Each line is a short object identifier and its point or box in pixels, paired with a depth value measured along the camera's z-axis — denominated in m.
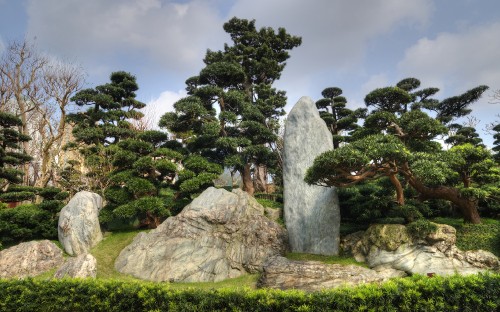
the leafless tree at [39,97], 21.97
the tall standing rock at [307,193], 12.82
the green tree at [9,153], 16.25
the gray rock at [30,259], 12.03
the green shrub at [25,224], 13.86
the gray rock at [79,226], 13.73
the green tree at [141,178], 14.49
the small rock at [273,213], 15.16
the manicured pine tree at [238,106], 17.05
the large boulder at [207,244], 11.85
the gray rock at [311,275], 9.16
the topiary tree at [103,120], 17.25
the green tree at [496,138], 20.31
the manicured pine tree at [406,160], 10.01
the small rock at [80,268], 10.56
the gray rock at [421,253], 10.30
